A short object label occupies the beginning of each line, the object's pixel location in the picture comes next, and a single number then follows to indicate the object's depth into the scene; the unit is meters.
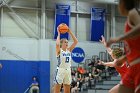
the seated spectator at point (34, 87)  20.68
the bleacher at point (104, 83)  16.82
